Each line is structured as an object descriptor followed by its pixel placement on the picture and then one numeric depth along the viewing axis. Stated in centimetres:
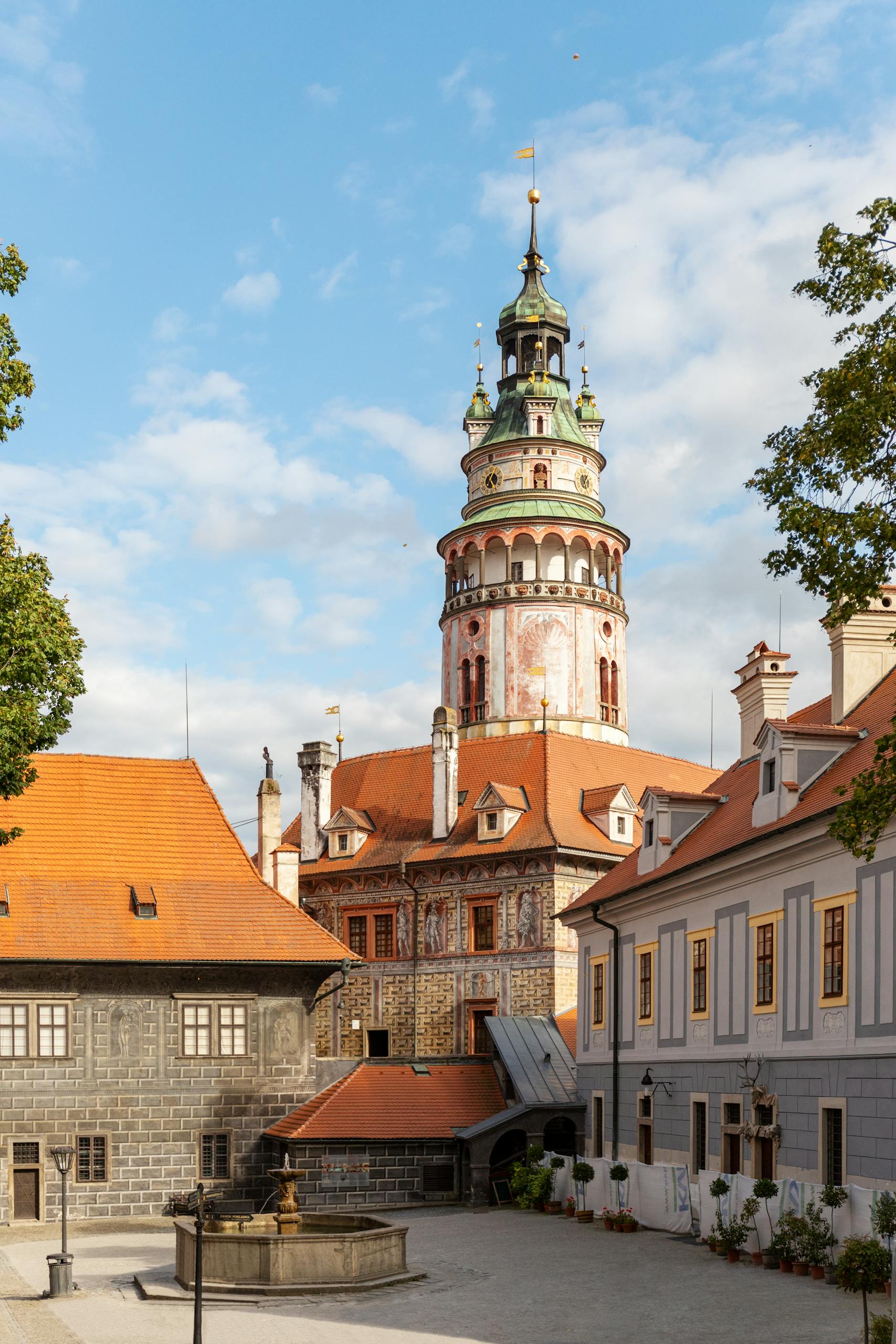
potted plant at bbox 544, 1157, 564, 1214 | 3150
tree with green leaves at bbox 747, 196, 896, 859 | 1512
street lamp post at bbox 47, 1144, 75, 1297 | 2195
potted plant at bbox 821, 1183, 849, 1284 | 2036
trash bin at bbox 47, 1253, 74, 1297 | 2195
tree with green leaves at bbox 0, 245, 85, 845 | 2048
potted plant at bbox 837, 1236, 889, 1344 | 1650
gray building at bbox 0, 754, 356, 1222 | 3394
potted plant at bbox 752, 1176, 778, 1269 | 2202
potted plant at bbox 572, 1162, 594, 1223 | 2925
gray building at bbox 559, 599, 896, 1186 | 2244
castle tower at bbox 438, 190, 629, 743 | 5981
